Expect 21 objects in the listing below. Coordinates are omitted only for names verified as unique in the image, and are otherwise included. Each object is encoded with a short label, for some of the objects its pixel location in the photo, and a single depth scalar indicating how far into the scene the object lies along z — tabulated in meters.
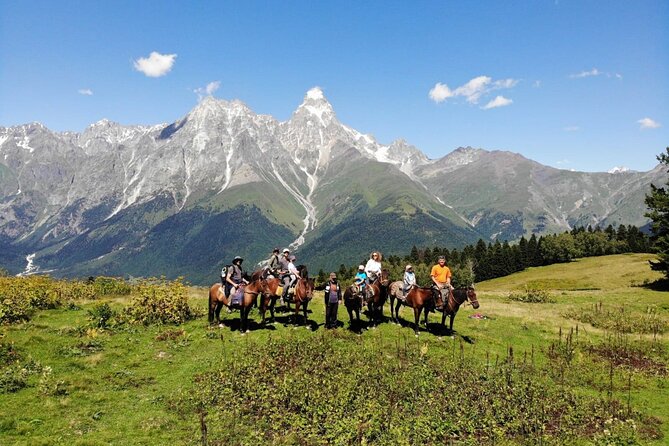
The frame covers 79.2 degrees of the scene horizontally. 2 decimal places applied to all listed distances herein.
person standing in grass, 24.68
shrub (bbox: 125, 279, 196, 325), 25.48
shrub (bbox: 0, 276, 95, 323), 23.57
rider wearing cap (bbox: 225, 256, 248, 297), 24.41
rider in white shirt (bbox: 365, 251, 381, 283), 26.58
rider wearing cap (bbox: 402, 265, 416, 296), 26.53
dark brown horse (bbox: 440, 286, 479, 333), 25.23
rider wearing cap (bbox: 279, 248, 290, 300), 27.08
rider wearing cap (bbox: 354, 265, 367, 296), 25.54
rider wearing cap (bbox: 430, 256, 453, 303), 25.75
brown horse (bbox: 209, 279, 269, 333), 23.94
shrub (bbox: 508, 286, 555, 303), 44.72
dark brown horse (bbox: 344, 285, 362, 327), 25.34
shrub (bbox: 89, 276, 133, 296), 35.97
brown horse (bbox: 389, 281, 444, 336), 25.81
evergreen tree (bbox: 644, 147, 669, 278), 51.03
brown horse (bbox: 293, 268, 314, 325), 25.42
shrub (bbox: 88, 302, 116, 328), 23.71
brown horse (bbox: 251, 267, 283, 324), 25.70
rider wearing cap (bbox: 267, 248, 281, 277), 27.45
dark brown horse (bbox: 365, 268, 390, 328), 25.91
